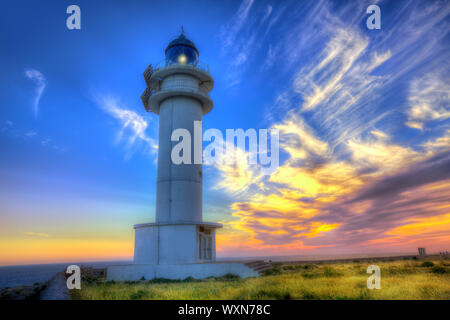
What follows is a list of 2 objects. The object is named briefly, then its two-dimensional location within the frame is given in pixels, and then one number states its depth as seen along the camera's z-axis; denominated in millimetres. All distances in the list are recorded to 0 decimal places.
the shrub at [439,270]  18372
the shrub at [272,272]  18594
